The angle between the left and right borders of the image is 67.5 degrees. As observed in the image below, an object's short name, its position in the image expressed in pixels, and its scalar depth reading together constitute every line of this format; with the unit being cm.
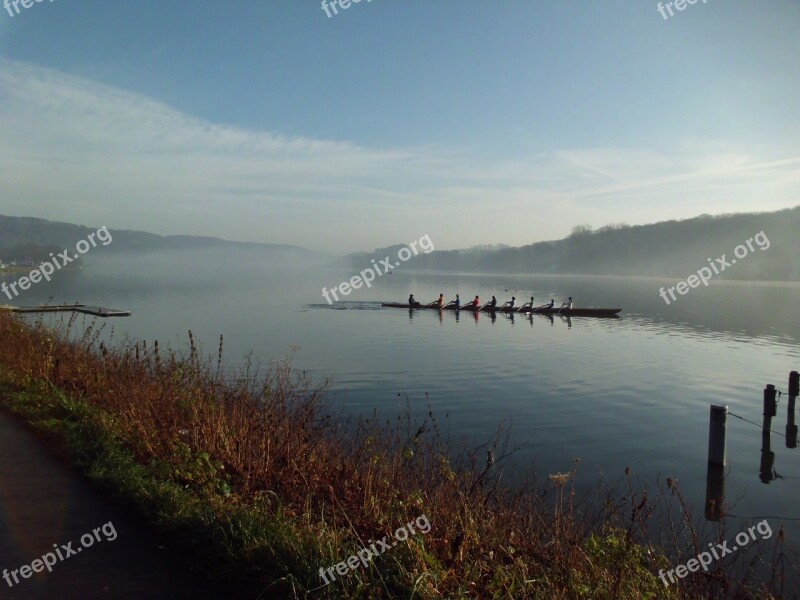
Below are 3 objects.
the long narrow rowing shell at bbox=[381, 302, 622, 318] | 5372
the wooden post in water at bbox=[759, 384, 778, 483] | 1540
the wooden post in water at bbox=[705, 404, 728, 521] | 1282
